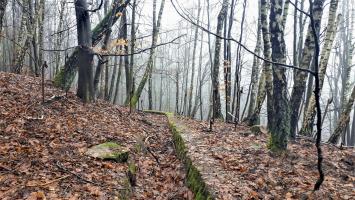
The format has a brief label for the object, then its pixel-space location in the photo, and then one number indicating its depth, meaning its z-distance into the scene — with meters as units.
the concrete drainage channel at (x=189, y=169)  5.06
